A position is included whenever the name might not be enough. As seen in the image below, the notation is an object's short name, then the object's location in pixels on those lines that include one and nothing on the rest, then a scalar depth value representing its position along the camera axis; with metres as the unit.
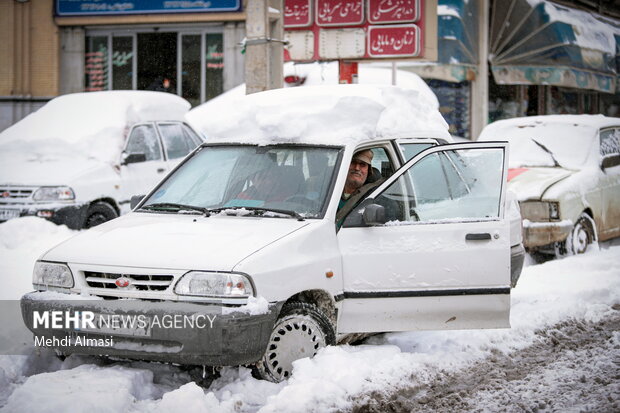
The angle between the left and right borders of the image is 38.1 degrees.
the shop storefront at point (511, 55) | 19.86
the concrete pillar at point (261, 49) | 9.37
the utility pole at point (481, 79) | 21.03
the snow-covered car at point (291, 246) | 4.88
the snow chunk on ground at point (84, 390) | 4.46
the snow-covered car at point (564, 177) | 10.04
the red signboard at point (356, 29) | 15.55
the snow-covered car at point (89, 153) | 10.42
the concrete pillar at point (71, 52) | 21.89
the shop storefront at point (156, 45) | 21.19
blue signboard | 20.92
